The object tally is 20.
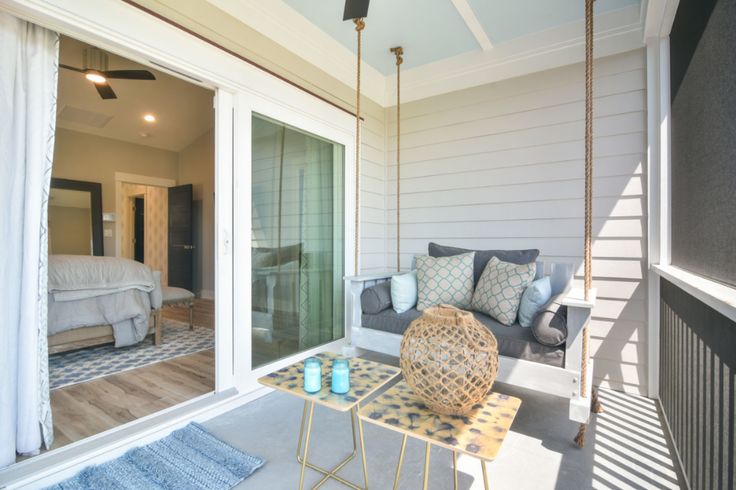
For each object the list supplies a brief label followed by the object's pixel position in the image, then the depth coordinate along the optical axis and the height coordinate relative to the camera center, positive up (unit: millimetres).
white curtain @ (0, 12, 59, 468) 1560 +74
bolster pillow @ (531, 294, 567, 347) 1875 -450
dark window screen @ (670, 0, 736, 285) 1222 +461
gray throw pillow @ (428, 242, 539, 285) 2576 -101
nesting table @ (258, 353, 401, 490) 1317 -587
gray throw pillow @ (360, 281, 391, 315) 2602 -432
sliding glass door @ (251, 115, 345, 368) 2516 +7
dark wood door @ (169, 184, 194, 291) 6184 +100
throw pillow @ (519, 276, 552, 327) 2074 -352
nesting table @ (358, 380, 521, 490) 1024 -592
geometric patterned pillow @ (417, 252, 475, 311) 2545 -298
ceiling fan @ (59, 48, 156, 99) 3400 +1635
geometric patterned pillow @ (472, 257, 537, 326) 2170 -303
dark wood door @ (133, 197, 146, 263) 7175 +315
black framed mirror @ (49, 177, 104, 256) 4820 +325
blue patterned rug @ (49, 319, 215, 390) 2783 -1065
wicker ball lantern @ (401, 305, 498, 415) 1151 -401
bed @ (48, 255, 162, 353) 2953 -557
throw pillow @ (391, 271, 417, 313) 2582 -382
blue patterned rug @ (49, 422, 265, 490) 1533 -1065
